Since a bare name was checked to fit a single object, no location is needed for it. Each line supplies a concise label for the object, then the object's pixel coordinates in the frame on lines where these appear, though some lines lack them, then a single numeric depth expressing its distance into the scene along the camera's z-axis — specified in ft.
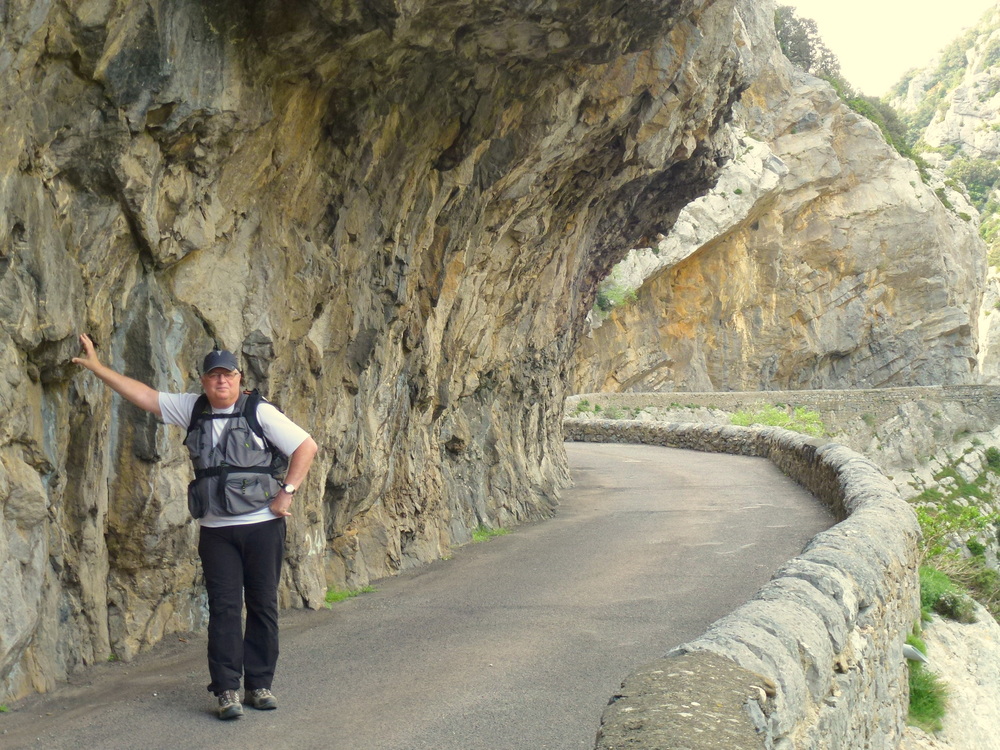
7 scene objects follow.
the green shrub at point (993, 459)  133.49
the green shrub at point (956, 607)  36.88
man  16.31
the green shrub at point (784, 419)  118.01
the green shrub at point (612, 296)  143.64
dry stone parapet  12.78
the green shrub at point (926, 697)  28.68
